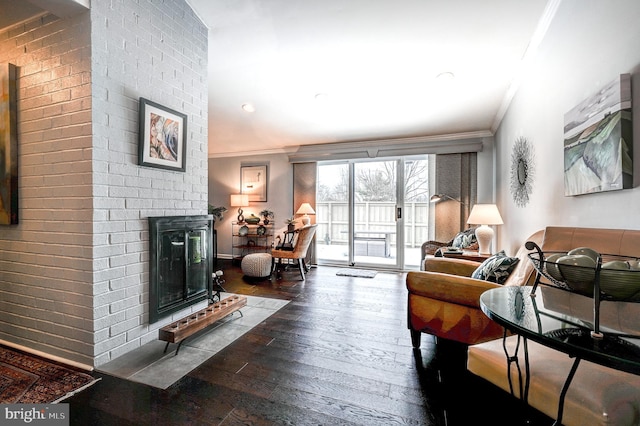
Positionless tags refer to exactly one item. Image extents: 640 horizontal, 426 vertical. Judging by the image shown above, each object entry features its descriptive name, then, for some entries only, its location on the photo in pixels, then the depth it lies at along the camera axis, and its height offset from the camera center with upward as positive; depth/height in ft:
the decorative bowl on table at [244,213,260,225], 18.27 -0.53
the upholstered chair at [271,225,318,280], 14.32 -1.95
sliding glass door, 16.15 +0.04
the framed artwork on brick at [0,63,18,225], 6.70 +1.67
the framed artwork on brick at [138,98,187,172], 7.05 +2.07
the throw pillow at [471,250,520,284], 6.20 -1.34
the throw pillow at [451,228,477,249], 11.51 -1.19
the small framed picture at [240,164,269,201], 19.04 +2.18
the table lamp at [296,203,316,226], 17.08 +0.06
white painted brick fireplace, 6.07 +0.60
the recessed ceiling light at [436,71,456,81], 9.96 +5.00
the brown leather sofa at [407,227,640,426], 2.69 -1.87
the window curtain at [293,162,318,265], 17.69 +1.63
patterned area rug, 5.08 -3.40
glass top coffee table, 2.33 -1.18
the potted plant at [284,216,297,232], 17.05 -0.75
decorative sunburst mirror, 8.23 +1.32
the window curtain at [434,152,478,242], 14.58 +1.18
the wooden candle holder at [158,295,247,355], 6.58 -2.87
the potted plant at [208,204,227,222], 19.41 +0.01
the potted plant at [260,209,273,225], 18.49 -0.20
